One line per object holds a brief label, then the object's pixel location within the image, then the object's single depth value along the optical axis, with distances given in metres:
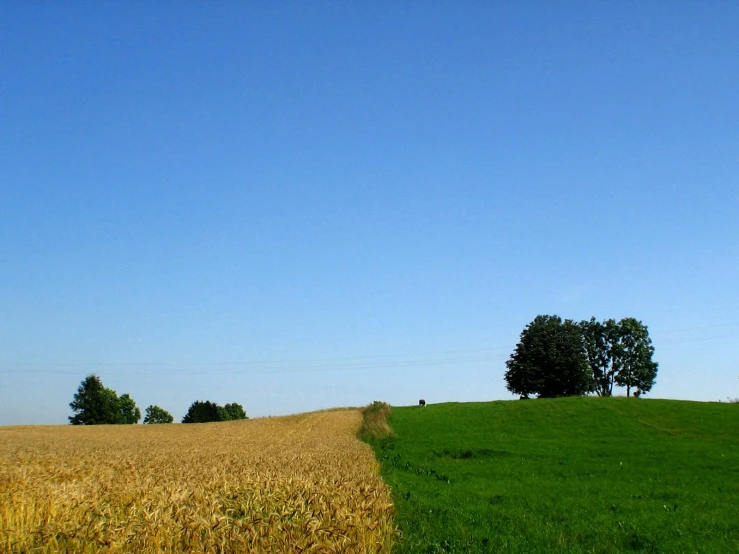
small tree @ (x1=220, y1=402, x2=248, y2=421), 180.41
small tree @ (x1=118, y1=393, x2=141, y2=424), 140.12
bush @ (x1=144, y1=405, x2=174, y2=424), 165.25
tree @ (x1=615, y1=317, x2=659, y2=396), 114.81
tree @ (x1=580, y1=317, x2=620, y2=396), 117.06
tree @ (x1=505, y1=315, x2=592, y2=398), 103.25
